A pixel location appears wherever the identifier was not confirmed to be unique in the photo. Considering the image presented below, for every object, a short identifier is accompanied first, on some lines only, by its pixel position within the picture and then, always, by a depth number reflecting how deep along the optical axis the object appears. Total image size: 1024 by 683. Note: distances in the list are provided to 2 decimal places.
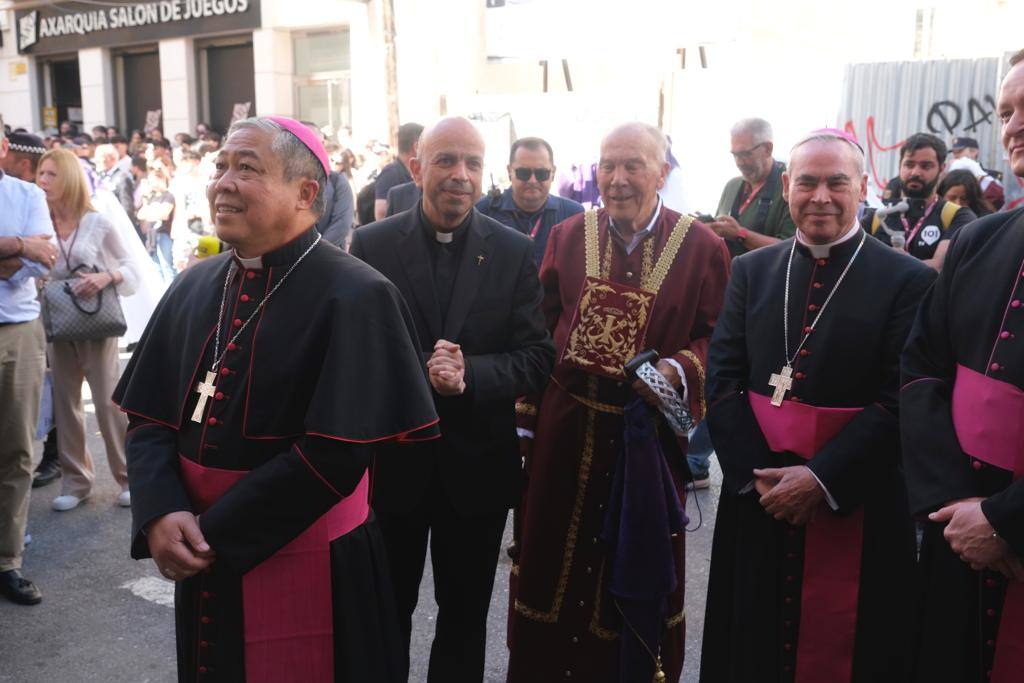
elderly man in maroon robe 3.38
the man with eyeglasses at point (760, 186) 5.28
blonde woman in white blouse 5.11
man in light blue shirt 4.26
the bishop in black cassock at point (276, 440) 2.23
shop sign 20.31
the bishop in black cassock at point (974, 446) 2.25
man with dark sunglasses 5.00
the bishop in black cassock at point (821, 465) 2.74
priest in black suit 3.06
